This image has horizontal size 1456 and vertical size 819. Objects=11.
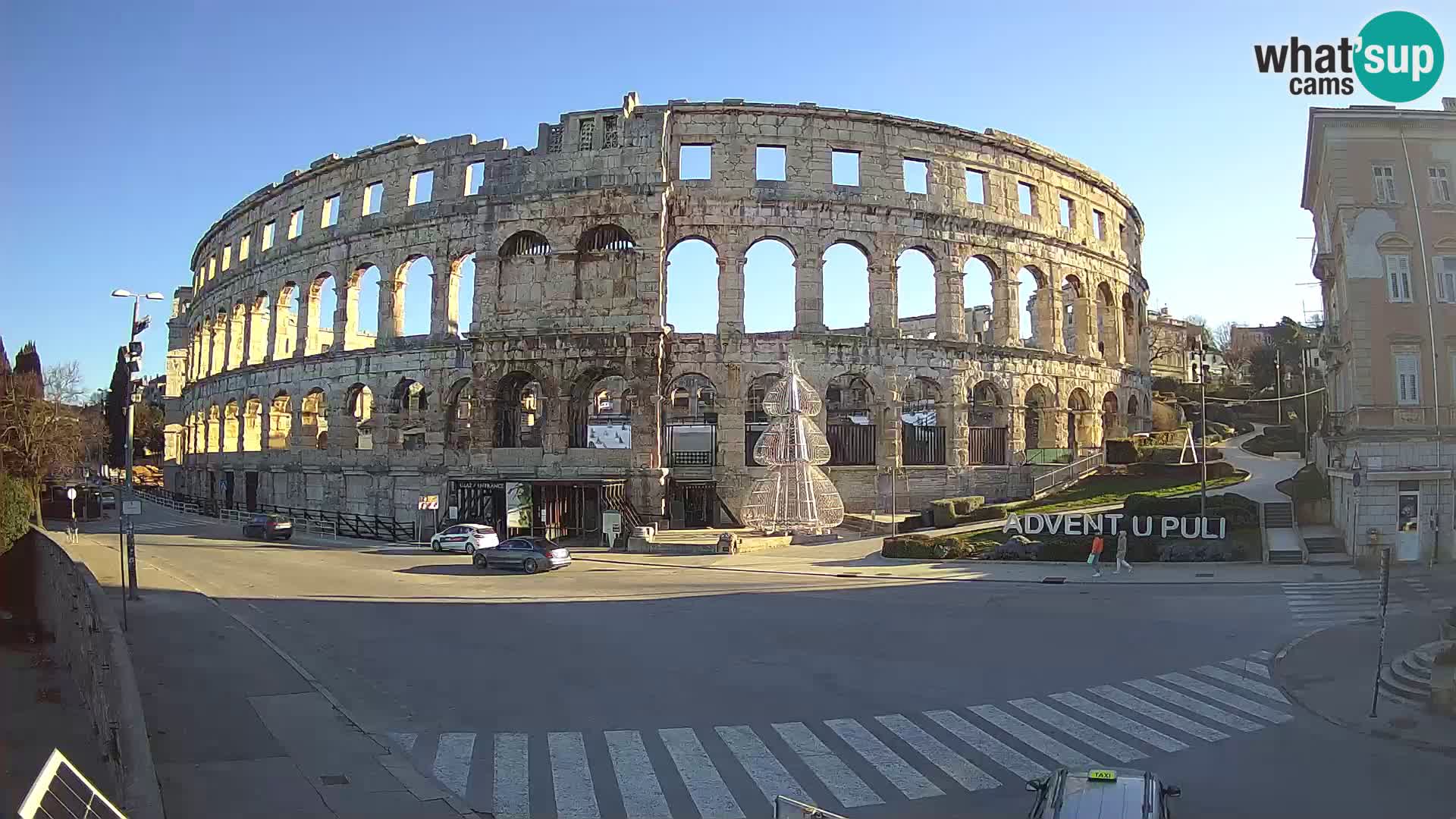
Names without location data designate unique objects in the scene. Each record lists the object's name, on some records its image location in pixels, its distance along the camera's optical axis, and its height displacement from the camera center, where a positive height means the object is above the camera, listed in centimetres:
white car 3419 -367
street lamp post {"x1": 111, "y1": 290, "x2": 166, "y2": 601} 2189 -184
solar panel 577 -247
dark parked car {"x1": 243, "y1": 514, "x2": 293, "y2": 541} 3953 -362
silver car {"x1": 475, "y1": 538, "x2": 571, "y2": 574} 2833 -364
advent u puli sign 2897 -295
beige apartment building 2559 +367
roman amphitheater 4003 +630
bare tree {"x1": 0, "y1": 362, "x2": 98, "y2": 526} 3588 +77
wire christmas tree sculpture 3516 -103
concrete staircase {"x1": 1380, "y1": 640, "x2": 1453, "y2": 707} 1293 -373
